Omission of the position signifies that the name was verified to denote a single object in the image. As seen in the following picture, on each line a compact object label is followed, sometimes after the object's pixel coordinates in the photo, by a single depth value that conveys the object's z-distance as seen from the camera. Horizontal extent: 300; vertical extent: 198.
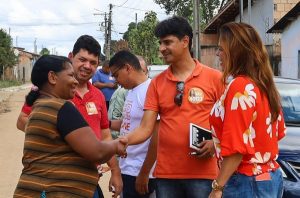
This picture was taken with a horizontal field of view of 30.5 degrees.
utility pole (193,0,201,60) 22.04
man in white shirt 4.29
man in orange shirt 3.62
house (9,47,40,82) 78.41
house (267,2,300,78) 20.42
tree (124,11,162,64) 39.31
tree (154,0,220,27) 49.12
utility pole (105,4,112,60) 53.62
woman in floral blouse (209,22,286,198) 2.95
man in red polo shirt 4.06
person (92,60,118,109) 9.91
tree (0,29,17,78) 54.44
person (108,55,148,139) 6.06
